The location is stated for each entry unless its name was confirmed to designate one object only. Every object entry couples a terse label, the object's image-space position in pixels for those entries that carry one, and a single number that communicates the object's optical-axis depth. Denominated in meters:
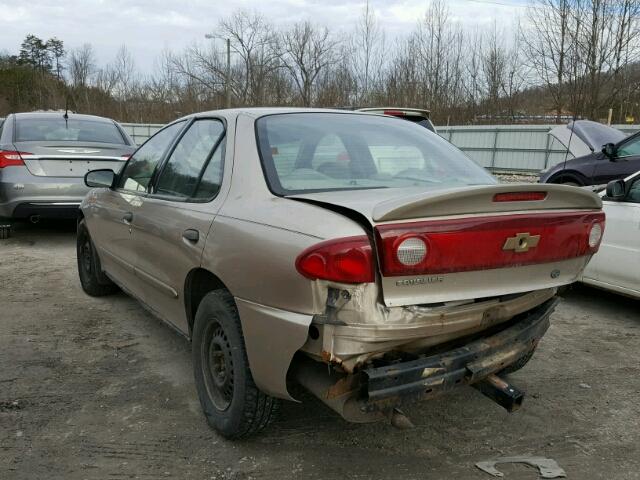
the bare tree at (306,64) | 36.03
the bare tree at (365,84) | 32.94
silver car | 6.96
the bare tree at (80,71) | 48.38
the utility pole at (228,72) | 32.54
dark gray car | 7.86
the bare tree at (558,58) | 20.41
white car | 4.90
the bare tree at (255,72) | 38.06
